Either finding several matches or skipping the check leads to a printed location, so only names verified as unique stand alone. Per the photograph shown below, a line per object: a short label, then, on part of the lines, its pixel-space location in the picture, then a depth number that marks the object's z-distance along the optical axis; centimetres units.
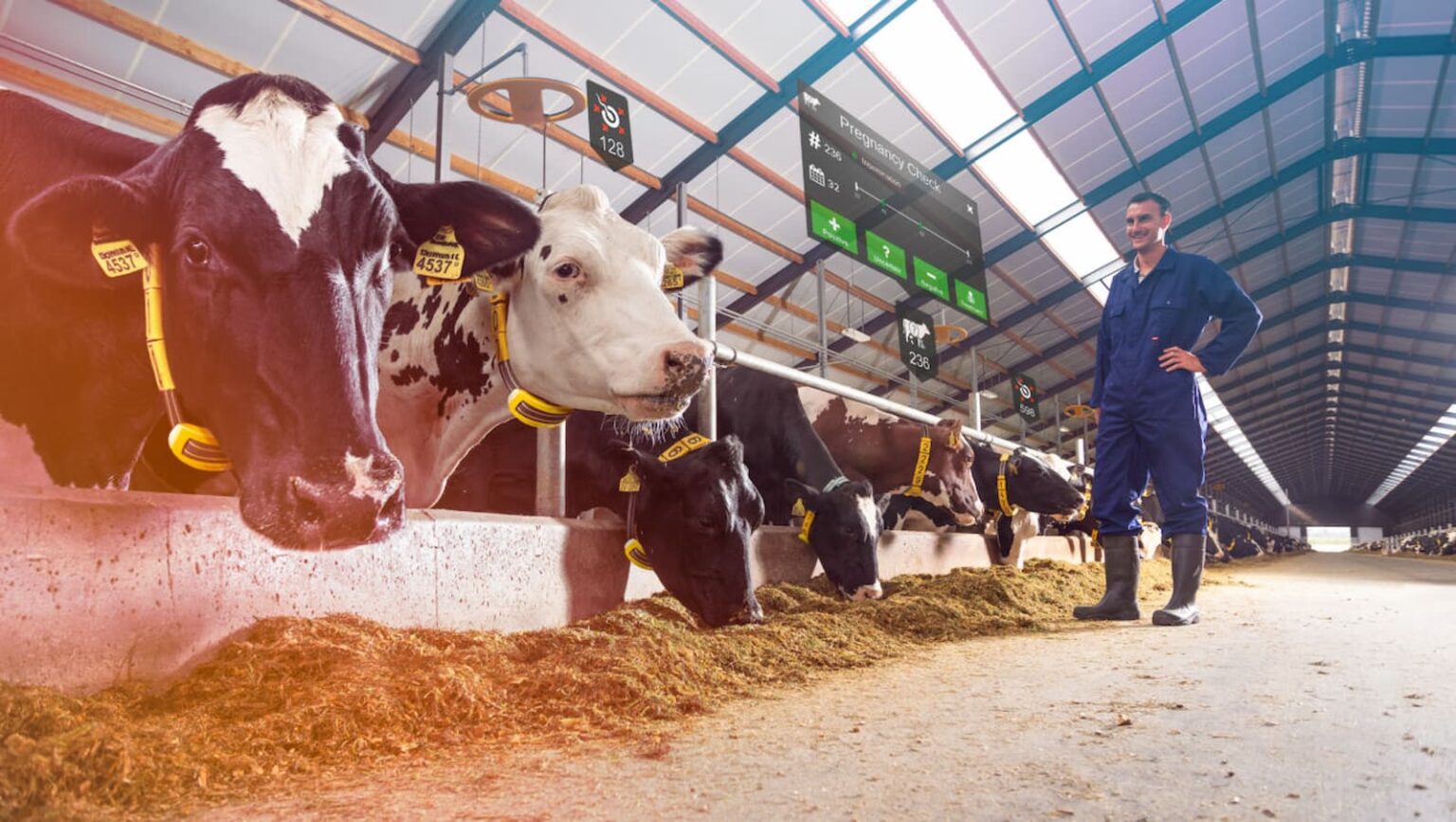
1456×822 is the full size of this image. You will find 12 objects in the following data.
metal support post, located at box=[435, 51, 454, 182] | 663
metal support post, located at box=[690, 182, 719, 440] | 416
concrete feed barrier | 148
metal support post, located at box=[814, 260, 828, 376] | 905
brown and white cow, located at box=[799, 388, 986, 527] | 600
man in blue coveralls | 372
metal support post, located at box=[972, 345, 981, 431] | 908
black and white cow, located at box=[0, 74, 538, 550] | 150
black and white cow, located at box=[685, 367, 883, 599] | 421
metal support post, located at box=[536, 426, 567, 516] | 316
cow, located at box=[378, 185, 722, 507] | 243
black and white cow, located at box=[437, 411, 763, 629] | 304
